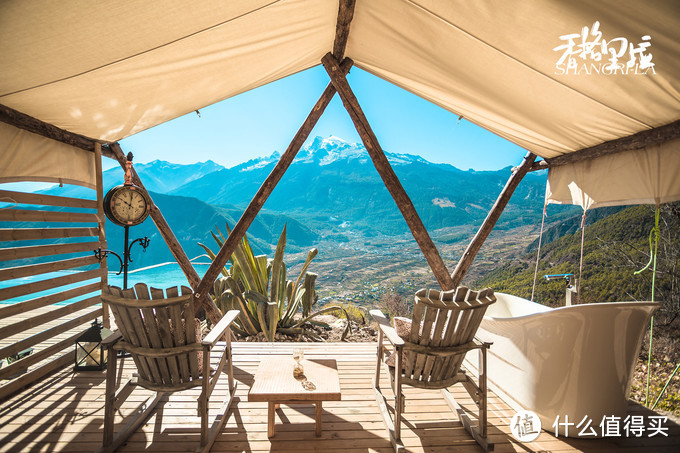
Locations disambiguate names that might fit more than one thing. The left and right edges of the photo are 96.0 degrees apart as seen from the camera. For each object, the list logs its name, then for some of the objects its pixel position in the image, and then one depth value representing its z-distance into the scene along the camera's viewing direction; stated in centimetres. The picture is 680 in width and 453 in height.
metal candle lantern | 266
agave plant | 369
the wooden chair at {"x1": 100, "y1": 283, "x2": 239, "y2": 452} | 168
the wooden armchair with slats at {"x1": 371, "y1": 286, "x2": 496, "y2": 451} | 177
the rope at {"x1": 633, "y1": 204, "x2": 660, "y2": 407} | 240
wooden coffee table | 168
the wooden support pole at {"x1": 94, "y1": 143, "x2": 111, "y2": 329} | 313
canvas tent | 145
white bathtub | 179
